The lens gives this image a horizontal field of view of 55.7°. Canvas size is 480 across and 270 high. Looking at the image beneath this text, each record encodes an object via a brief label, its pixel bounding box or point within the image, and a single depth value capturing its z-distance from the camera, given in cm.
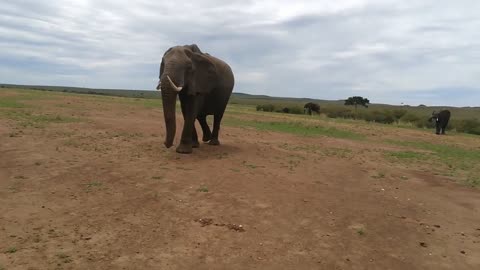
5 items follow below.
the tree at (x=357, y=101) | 5952
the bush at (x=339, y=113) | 4406
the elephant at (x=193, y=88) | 1022
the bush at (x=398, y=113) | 4074
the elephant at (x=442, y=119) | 2625
